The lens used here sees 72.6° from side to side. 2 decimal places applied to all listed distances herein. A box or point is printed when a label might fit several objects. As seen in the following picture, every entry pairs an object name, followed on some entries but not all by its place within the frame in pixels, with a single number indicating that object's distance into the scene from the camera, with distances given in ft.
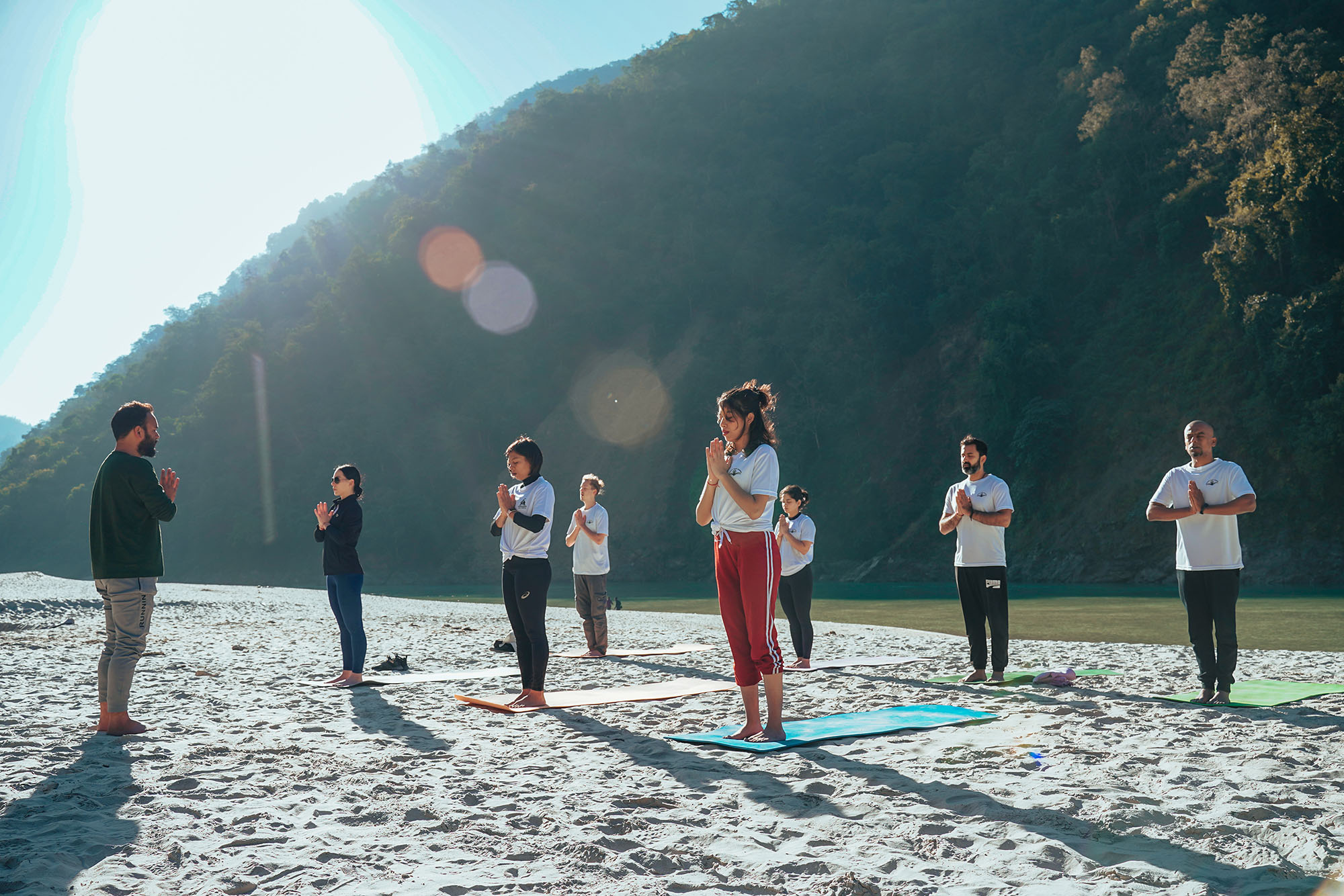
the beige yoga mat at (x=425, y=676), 29.55
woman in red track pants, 18.25
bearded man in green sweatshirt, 20.56
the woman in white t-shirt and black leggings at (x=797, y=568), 32.17
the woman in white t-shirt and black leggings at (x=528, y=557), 23.86
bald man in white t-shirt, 22.67
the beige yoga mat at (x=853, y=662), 33.10
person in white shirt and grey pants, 35.76
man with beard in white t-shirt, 27.07
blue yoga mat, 19.31
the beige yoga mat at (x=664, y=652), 38.29
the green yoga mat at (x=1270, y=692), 22.62
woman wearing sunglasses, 28.02
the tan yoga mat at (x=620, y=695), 25.18
